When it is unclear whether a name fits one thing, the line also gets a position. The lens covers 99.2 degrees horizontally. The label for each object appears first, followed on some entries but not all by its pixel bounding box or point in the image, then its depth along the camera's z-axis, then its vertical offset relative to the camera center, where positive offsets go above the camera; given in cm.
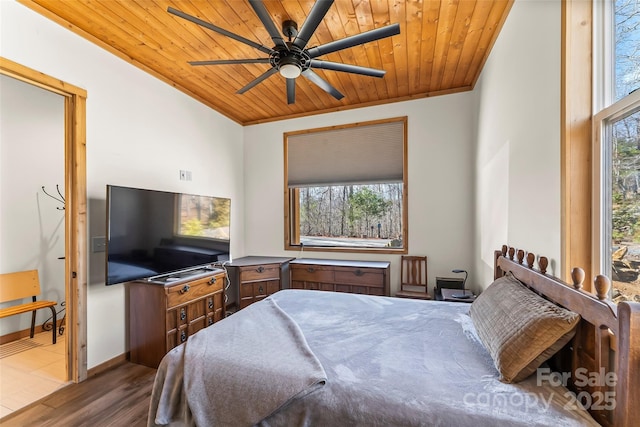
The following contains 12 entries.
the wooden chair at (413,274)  340 -78
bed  90 -68
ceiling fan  164 +115
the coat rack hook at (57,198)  331 +20
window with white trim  104 +26
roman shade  364 +82
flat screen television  226 -19
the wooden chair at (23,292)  281 -84
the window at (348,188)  366 +37
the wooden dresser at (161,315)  242 -94
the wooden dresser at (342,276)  323 -77
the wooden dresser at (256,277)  344 -85
